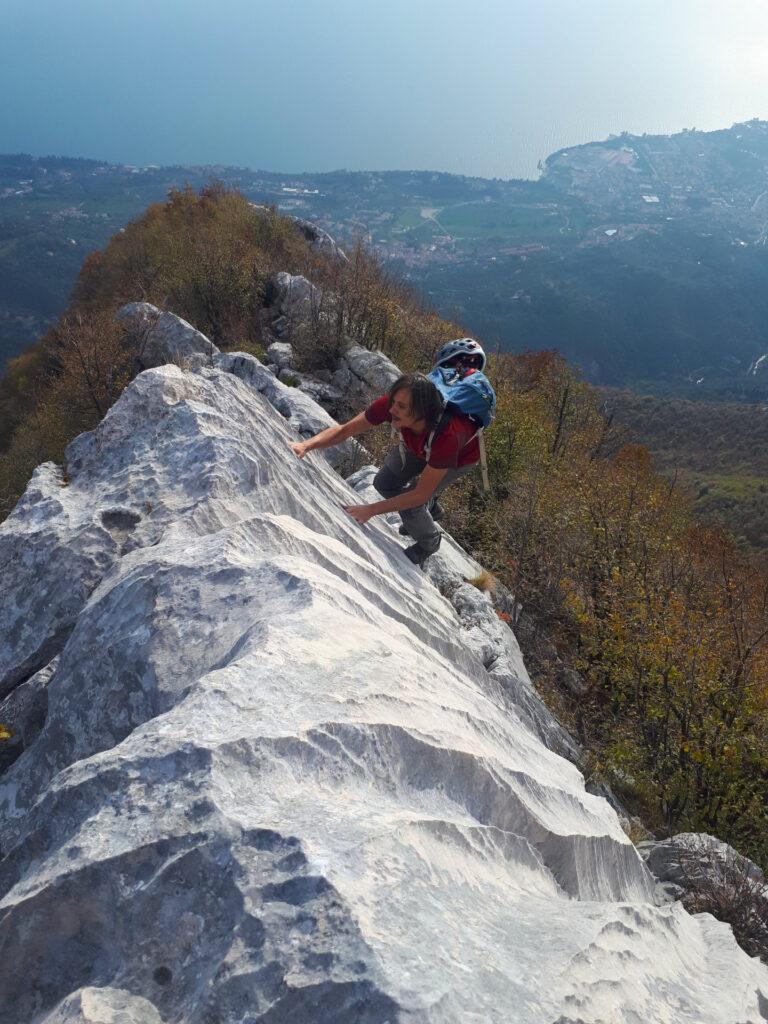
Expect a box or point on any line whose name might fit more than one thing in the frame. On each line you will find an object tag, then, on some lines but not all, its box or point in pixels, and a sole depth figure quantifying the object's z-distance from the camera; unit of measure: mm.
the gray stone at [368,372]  24234
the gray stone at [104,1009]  2855
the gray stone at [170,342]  21094
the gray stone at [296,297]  28234
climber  7637
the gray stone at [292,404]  15938
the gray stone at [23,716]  6086
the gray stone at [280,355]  24859
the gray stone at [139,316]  23391
